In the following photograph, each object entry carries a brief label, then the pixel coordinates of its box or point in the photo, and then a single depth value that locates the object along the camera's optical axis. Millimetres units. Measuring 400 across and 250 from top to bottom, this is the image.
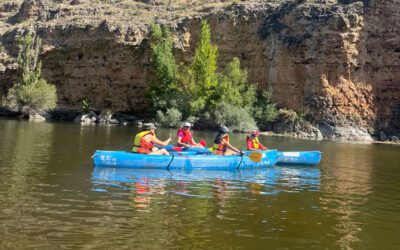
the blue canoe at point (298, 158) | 23031
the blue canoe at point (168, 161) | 18375
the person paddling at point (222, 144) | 21203
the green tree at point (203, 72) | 54375
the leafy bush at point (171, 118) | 52375
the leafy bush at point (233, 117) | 50781
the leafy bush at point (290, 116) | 53250
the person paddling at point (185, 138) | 22114
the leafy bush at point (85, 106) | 64188
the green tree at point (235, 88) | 53500
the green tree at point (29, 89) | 57562
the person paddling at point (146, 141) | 19188
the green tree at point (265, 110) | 54219
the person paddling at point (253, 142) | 23094
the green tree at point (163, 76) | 56188
